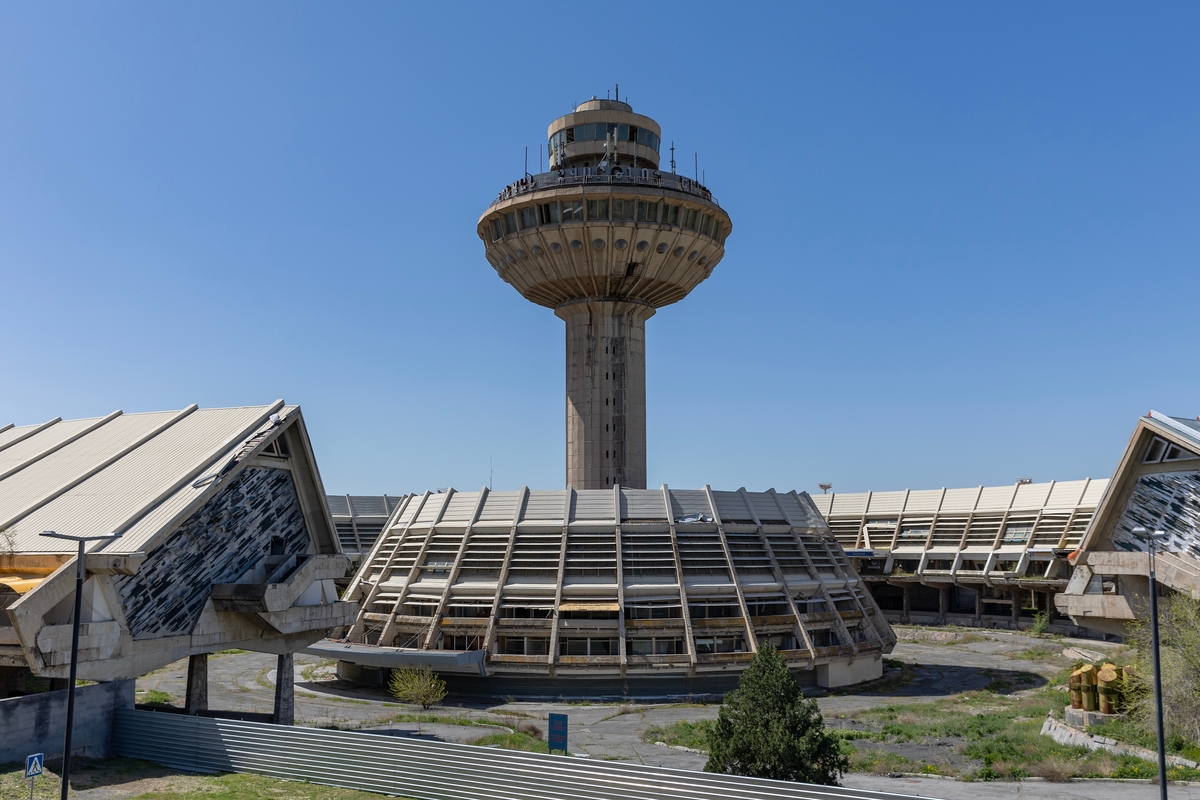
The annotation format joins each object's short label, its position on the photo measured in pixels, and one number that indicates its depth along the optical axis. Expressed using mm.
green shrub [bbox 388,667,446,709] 42906
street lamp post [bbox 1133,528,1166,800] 21539
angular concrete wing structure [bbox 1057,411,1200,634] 37000
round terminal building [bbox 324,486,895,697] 47219
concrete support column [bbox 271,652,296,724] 37719
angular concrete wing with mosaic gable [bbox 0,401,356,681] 29203
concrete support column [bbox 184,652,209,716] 35844
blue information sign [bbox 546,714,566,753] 30684
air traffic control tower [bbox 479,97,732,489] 64438
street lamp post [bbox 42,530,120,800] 23848
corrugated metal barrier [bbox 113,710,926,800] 24047
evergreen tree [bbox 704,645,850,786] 25891
